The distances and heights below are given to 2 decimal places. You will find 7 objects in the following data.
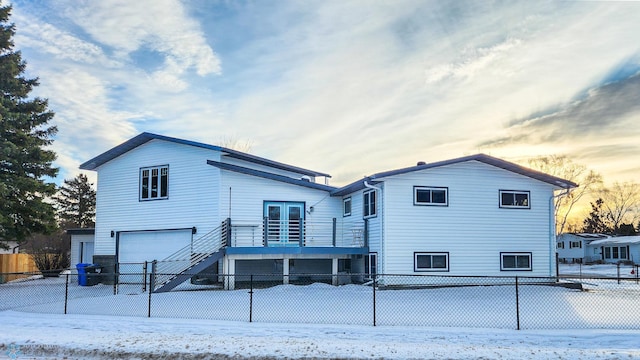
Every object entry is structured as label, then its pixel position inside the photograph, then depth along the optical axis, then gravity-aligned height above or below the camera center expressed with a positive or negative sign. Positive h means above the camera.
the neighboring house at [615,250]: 53.44 -1.27
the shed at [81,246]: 30.69 -0.56
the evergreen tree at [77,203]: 62.38 +3.79
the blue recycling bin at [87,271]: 25.30 -1.63
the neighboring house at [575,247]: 62.04 -1.08
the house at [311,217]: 22.27 +0.88
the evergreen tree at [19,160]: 25.97 +3.68
